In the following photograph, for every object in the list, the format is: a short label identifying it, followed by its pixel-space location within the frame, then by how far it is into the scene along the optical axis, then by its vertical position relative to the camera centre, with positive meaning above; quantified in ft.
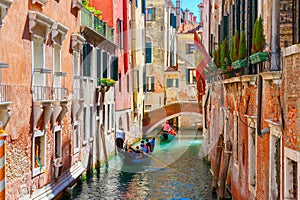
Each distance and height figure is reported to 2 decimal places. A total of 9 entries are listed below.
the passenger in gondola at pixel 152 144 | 59.21 -5.84
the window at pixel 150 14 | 105.08 +15.42
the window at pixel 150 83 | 100.25 +1.73
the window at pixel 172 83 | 103.19 +1.75
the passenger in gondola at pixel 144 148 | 55.32 -5.82
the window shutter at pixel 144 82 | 89.78 +1.75
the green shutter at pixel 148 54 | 101.96 +7.30
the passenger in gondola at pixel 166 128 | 83.58 -5.76
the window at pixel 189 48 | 114.32 +9.41
